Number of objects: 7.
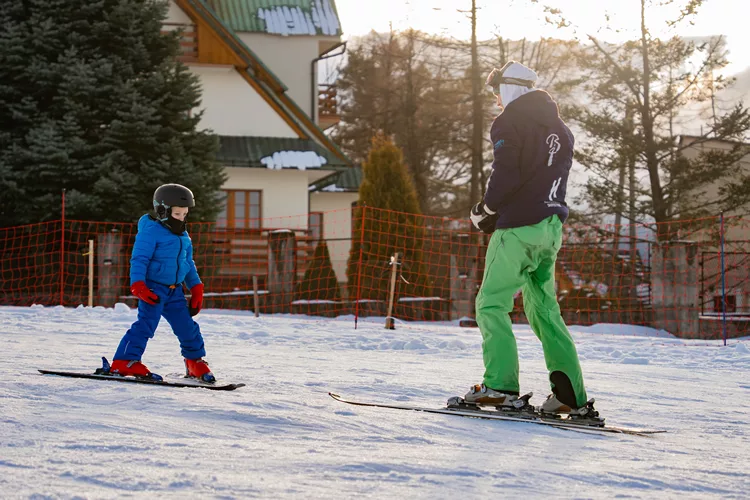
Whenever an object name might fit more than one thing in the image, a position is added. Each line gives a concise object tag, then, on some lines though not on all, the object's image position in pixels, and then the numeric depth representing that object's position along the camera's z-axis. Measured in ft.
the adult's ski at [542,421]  33.91
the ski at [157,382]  40.96
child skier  43.14
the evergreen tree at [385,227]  120.57
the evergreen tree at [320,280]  123.57
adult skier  34.60
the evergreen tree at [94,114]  124.06
